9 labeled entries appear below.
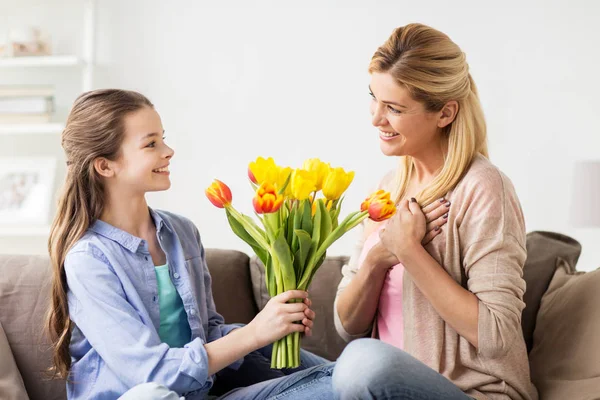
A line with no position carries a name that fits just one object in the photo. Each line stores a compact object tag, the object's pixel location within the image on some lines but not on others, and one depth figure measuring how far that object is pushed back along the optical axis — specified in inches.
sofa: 74.4
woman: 65.8
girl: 62.8
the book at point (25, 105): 145.2
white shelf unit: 143.5
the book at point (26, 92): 145.5
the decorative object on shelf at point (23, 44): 146.5
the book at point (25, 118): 144.8
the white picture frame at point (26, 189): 146.9
